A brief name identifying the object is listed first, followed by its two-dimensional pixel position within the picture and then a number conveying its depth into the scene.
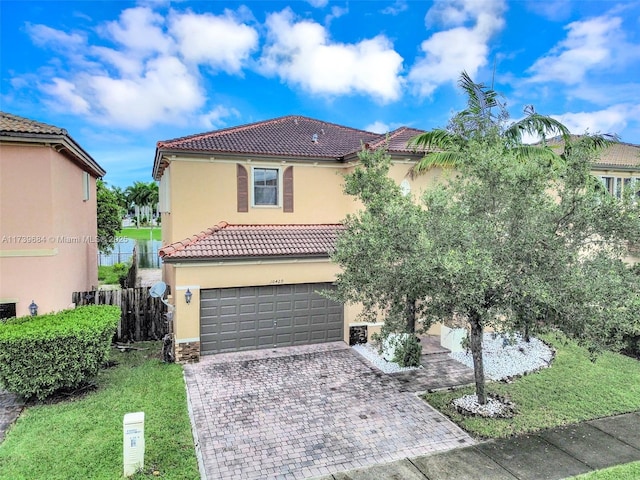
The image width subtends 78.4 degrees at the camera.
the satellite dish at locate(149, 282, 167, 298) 12.94
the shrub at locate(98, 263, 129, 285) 26.15
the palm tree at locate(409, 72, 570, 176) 14.81
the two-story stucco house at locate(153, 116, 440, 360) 13.14
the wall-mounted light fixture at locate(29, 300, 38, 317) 11.52
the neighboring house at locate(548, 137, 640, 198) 20.39
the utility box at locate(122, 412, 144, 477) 6.87
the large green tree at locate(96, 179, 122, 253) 28.70
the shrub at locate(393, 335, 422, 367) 12.34
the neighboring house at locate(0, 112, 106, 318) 11.77
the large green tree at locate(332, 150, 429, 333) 8.03
